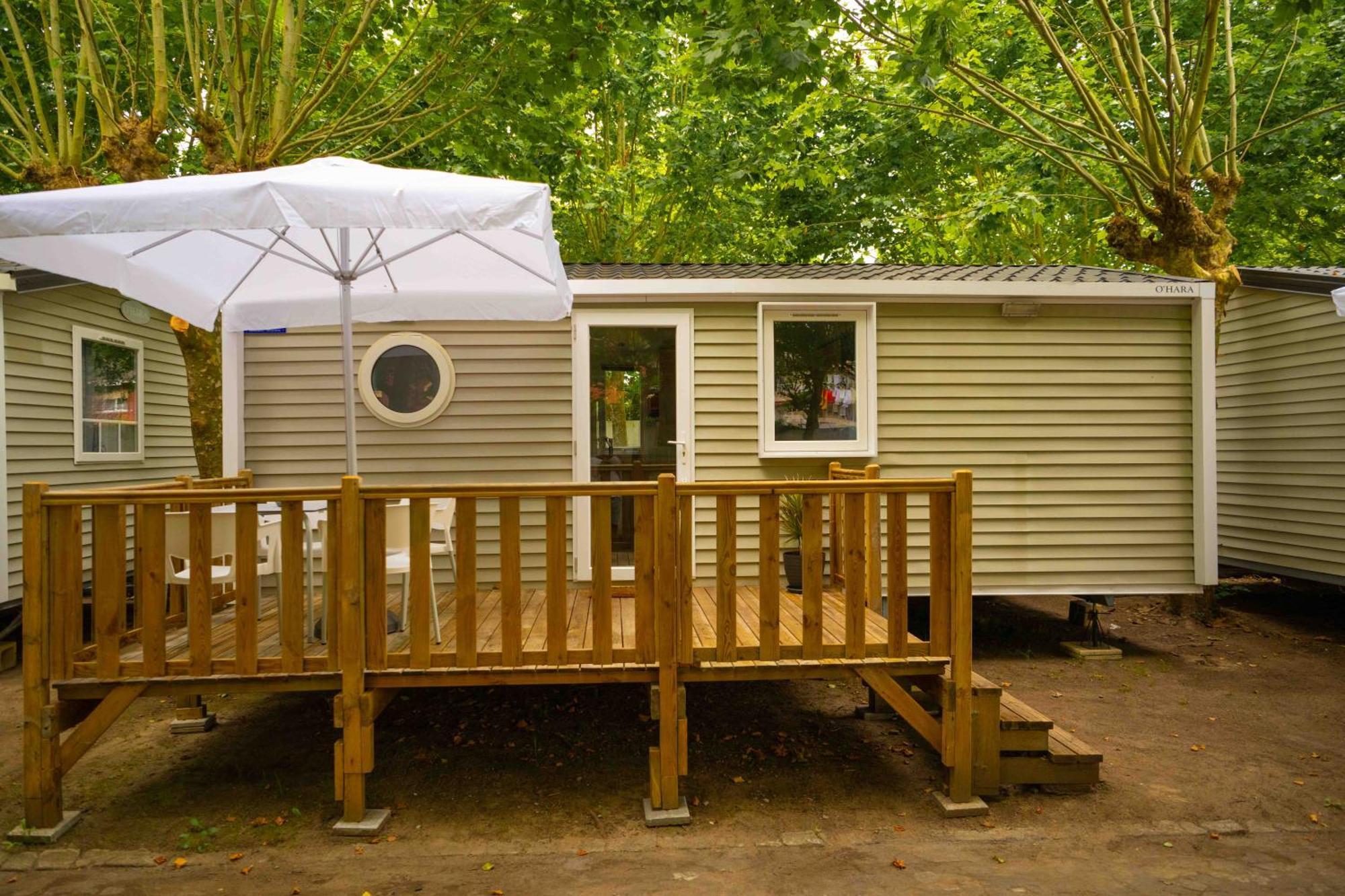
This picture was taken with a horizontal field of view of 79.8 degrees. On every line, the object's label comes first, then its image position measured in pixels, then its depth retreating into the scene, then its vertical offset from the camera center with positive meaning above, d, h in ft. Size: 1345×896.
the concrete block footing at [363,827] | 10.59 -5.16
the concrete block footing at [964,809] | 11.08 -5.17
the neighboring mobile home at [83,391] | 19.48 +1.30
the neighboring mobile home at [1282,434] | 21.76 +0.03
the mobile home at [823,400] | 17.66 +0.81
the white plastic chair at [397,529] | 11.40 -1.32
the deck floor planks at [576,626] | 11.66 -3.07
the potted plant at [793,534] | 17.04 -2.17
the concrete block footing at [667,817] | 10.81 -5.15
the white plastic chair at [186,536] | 11.51 -1.44
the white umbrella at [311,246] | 9.78 +2.84
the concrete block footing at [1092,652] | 18.95 -5.14
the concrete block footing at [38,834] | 10.28 -5.11
